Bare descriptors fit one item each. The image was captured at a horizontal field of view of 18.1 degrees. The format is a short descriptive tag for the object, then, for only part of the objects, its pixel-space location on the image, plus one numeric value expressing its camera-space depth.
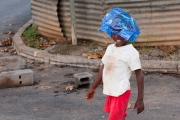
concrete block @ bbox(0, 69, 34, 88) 9.66
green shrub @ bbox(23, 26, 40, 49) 12.96
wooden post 11.76
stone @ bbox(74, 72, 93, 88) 9.35
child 5.51
